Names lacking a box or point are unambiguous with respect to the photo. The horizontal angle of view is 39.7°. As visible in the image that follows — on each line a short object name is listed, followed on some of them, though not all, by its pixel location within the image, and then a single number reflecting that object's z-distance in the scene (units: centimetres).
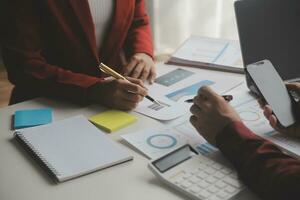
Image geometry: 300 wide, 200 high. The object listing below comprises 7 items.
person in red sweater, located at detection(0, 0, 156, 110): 112
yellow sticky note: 99
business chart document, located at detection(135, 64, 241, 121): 107
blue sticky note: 101
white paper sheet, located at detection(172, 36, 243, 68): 138
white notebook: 82
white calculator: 73
